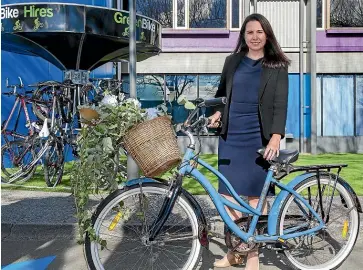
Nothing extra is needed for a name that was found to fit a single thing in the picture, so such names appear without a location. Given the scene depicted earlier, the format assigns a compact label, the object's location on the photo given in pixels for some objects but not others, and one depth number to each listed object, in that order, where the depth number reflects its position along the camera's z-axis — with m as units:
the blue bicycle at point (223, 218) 3.43
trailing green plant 3.38
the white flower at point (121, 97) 3.65
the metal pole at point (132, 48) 6.43
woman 3.78
